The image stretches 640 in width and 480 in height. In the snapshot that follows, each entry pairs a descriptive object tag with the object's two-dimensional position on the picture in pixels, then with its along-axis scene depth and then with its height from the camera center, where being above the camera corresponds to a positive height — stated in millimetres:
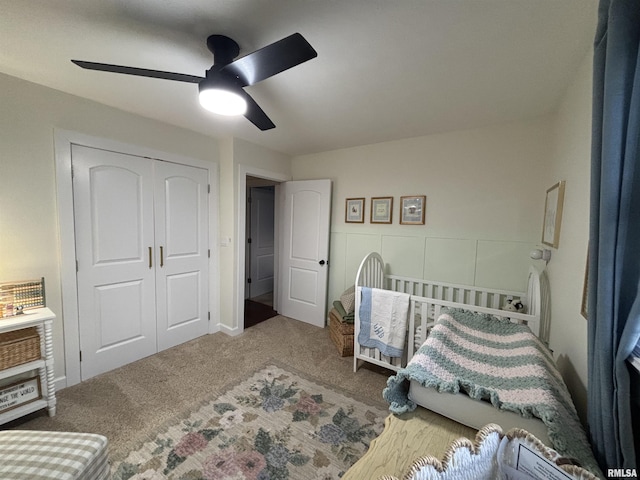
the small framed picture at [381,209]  2859 +198
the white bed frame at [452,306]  827 -621
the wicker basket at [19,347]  1527 -819
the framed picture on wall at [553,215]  1493 +96
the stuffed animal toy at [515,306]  2049 -642
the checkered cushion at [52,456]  912 -933
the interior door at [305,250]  3229 -351
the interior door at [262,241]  4516 -323
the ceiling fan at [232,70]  1014 +710
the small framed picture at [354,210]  3061 +193
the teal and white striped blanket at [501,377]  739 -572
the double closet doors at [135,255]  2061 -320
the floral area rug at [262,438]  1344 -1339
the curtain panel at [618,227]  614 +11
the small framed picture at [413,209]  2654 +192
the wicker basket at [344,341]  2518 -1185
